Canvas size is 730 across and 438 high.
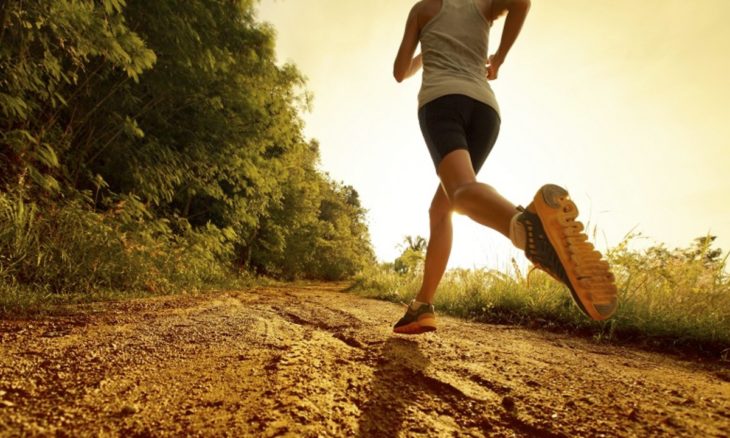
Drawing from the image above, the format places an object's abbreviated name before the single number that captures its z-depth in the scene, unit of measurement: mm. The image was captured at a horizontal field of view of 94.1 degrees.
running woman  1180
